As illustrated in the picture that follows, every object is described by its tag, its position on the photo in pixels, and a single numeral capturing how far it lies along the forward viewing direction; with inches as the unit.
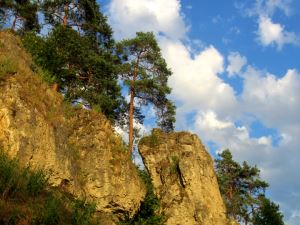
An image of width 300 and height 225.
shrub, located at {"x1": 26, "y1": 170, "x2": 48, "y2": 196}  413.4
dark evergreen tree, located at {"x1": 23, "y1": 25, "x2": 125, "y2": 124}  963.8
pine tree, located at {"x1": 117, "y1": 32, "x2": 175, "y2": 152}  1262.3
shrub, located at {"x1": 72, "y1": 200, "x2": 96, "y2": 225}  389.7
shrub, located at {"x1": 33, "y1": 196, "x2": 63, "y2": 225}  344.2
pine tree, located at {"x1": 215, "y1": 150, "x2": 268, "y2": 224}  1763.4
